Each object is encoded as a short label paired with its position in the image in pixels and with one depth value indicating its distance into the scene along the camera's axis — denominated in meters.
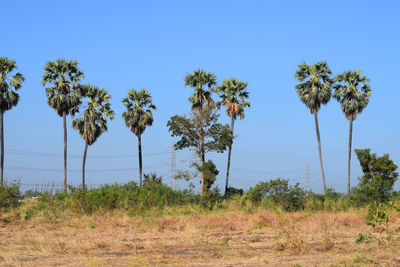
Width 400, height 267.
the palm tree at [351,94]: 58.67
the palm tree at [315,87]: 57.75
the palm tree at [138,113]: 59.91
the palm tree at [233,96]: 62.92
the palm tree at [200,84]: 60.25
